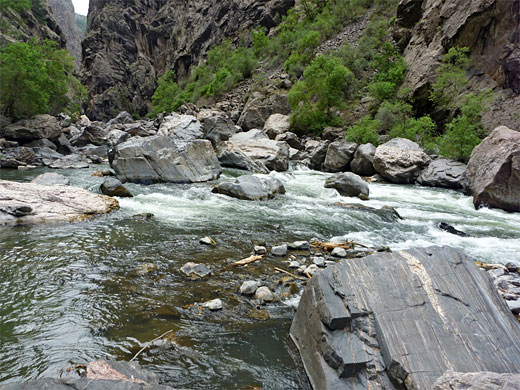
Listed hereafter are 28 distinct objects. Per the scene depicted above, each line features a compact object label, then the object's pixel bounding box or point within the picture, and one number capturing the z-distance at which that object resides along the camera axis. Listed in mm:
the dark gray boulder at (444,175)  13578
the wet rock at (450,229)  7682
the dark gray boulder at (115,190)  10141
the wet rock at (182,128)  17688
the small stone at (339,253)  6039
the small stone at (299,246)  6359
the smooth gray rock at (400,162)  14719
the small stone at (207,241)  6402
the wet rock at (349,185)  11773
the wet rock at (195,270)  4952
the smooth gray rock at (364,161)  16141
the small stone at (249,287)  4430
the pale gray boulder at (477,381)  2074
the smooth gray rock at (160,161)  12180
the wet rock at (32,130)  18531
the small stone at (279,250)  5975
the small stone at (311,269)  5110
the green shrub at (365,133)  19703
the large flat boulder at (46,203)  7109
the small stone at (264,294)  4328
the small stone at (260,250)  5990
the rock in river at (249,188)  10797
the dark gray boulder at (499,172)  9938
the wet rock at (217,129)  19625
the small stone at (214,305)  4025
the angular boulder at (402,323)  2590
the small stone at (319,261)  5480
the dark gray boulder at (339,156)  17250
